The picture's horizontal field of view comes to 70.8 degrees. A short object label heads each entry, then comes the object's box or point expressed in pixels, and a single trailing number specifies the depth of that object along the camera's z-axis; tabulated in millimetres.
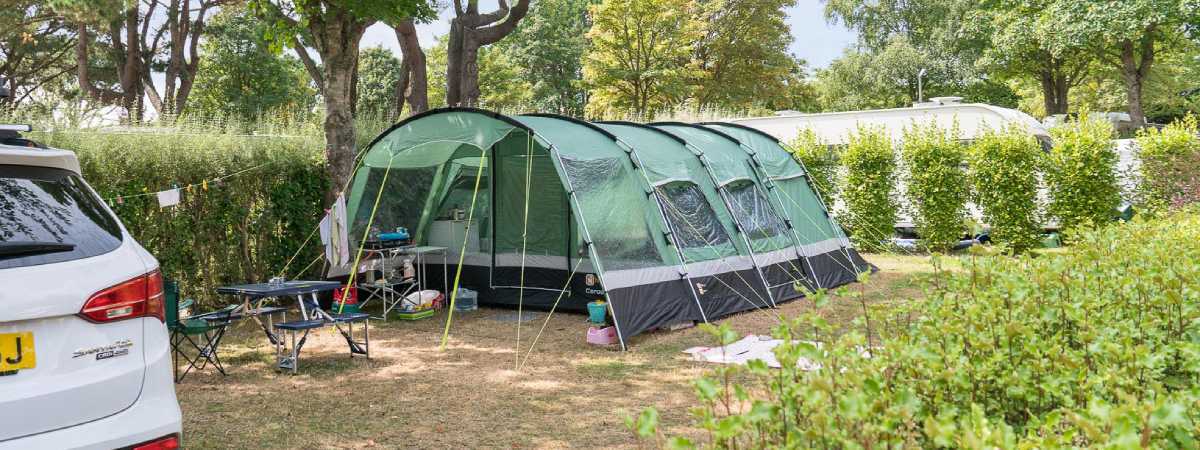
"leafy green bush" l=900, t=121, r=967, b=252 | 11617
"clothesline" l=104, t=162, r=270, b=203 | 6891
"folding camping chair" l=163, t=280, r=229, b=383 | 5402
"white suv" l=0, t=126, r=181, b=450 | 2389
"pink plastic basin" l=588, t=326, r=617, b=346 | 6520
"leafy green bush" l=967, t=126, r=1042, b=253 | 11227
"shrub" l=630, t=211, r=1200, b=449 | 1556
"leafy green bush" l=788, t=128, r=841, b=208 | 12492
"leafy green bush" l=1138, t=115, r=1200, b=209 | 10484
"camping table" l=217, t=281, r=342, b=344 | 5832
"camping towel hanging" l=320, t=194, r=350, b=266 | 7504
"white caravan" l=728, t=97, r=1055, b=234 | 12234
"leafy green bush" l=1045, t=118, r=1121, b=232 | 10891
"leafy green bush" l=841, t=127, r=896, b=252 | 12031
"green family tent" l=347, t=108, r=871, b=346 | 6855
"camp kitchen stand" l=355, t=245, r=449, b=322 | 7953
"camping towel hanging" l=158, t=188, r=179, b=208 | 6859
